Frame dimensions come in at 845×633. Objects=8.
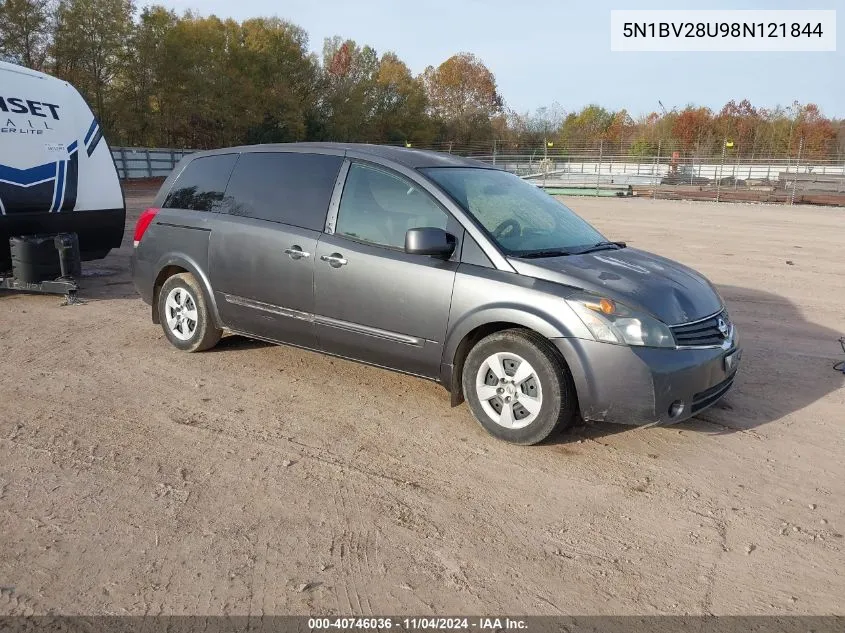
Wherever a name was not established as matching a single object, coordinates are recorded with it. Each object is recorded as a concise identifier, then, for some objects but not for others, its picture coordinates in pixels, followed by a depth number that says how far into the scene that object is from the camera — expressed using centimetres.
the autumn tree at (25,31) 3497
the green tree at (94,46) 3716
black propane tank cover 766
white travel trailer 760
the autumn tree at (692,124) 6392
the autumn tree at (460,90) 7244
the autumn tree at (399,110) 6439
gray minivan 396
